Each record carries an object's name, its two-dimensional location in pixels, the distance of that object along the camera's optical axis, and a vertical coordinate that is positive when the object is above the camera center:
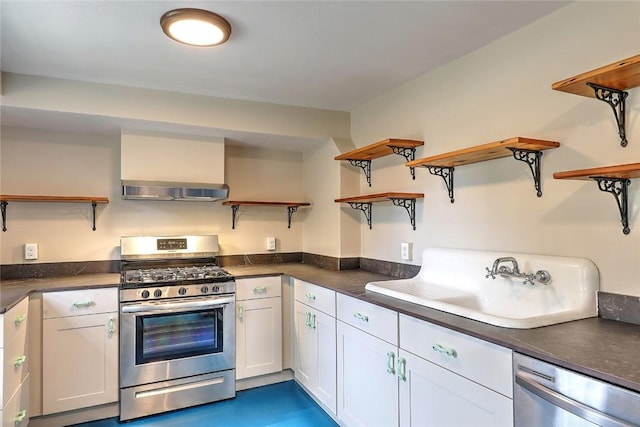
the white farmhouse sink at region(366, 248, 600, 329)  1.62 -0.35
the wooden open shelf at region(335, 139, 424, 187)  2.53 +0.48
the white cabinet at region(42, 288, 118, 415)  2.41 -0.79
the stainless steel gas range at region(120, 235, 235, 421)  2.59 -0.81
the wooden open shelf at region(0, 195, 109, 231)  2.70 +0.16
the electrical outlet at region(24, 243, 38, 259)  2.85 -0.21
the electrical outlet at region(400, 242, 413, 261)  2.68 -0.21
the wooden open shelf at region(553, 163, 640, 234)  1.40 +0.14
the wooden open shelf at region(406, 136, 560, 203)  1.74 +0.32
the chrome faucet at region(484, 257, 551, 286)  1.77 -0.26
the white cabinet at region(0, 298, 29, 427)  1.94 -0.75
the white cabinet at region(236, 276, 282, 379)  2.93 -0.80
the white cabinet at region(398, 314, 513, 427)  1.38 -0.63
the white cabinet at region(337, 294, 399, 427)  1.93 -0.77
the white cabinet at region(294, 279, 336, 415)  2.48 -0.82
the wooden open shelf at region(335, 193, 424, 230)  2.54 +0.14
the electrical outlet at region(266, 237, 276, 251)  3.68 -0.21
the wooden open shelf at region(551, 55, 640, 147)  1.33 +0.50
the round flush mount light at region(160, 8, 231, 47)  1.78 +0.92
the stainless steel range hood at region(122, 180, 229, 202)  2.94 +0.23
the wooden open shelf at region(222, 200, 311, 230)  3.39 +0.14
